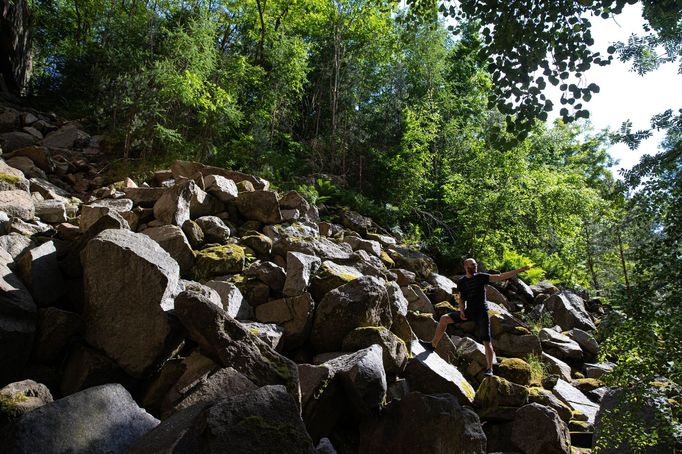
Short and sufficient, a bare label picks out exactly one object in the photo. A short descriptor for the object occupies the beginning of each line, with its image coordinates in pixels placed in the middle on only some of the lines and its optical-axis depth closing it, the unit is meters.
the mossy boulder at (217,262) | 6.50
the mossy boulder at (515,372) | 7.32
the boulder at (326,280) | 6.61
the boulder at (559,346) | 9.51
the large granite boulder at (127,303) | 4.33
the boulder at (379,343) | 5.72
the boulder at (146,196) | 7.81
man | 7.14
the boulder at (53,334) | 4.22
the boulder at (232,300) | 5.70
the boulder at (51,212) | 6.57
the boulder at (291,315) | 5.84
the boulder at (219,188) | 8.45
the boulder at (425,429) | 4.75
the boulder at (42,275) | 4.54
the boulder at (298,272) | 6.29
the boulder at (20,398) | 3.16
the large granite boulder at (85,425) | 2.70
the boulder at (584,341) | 9.95
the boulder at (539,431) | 5.44
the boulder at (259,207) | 8.66
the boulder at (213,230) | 7.35
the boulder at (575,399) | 7.11
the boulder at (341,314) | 5.91
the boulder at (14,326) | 3.79
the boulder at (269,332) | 5.37
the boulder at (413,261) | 10.64
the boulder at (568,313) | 11.04
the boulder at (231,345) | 4.17
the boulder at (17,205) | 6.08
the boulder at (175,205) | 6.99
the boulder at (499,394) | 6.14
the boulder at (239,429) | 2.30
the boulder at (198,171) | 9.70
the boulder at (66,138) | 12.13
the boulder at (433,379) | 5.95
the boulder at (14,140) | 11.00
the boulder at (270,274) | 6.46
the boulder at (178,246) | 6.39
